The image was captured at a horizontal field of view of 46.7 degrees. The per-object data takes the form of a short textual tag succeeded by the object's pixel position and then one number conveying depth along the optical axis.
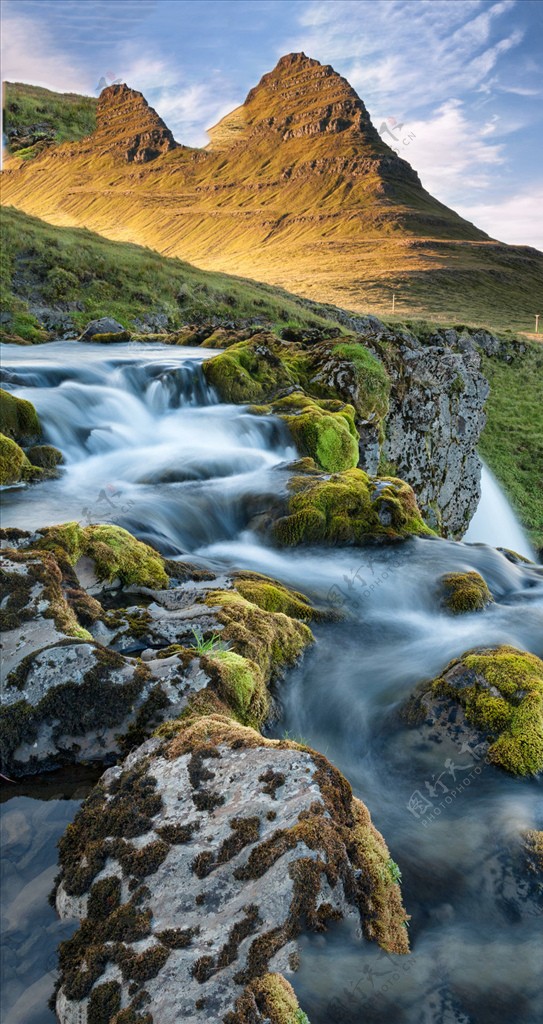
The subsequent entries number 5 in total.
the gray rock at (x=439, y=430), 22.02
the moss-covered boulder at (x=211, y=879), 3.03
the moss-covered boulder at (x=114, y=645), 5.05
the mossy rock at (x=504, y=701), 5.68
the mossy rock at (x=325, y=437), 15.63
